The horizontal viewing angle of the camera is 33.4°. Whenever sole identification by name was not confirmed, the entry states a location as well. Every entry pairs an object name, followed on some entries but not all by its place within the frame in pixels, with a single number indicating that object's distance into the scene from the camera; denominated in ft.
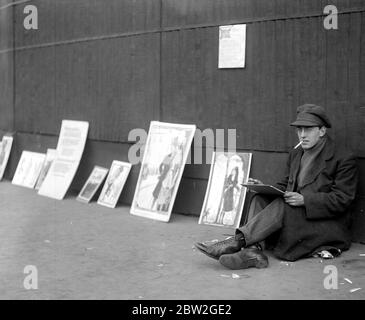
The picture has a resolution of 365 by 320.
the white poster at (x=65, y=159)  29.84
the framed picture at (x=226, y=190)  22.44
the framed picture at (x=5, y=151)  36.11
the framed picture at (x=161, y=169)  23.96
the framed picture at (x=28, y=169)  33.10
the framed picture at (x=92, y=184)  28.24
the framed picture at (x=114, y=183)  26.96
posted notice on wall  22.30
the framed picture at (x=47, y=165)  32.07
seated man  17.06
